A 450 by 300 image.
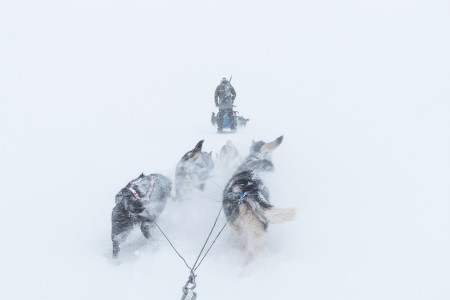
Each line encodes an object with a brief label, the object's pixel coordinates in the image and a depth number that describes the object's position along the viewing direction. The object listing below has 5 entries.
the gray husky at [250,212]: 3.18
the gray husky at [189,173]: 4.45
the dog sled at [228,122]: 8.47
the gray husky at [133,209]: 3.52
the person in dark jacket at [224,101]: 8.49
